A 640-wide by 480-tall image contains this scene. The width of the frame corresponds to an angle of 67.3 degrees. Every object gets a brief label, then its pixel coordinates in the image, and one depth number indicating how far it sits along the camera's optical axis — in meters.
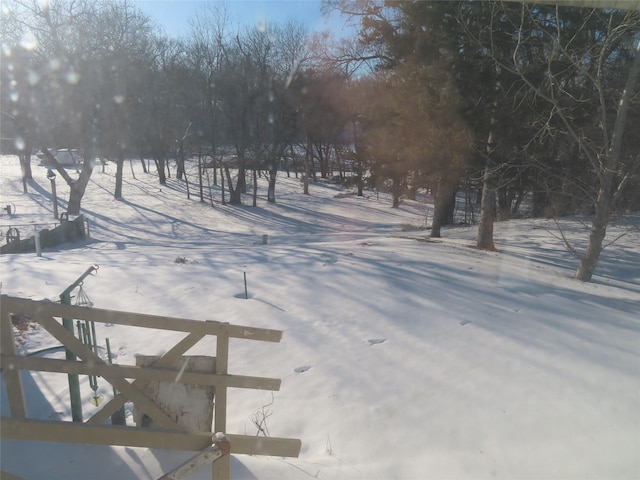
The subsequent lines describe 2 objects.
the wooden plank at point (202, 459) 2.33
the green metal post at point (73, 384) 3.18
